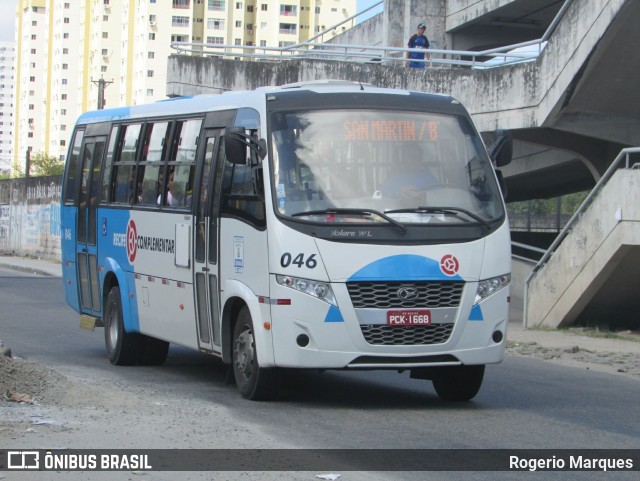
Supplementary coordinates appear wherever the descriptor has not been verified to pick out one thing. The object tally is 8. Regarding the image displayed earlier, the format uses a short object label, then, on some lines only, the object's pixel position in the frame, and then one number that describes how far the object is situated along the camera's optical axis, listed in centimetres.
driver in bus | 1077
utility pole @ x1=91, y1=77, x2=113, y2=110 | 6095
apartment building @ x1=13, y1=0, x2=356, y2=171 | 13700
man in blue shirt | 3016
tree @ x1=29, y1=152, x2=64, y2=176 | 10807
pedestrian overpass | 2083
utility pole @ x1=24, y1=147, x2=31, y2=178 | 7269
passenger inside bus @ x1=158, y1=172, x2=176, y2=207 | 1303
